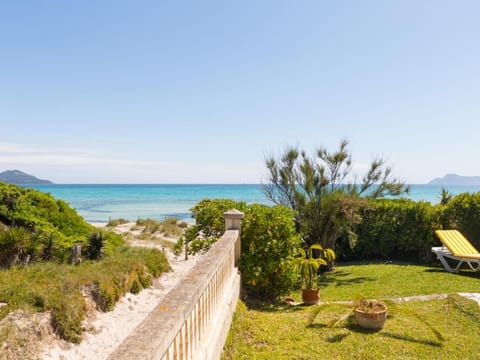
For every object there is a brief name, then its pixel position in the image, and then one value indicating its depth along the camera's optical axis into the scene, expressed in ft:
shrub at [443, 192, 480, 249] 35.04
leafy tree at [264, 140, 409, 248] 35.27
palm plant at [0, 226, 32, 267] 30.35
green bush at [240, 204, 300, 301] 20.99
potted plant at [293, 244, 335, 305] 22.07
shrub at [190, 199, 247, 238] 23.86
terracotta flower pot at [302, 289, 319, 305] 22.25
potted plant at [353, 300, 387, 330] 16.43
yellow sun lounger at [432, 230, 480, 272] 29.37
